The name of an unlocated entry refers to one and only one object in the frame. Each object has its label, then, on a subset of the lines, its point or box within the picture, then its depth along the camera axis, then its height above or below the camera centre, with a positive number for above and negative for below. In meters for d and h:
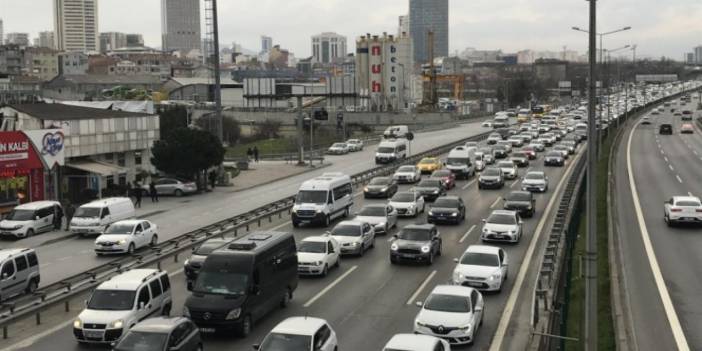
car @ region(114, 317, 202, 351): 15.38 -4.03
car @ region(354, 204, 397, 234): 32.88 -3.93
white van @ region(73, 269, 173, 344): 18.06 -4.17
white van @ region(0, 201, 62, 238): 34.97 -4.10
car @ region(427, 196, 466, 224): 35.12 -3.98
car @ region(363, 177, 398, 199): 45.03 -3.81
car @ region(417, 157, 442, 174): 57.03 -3.26
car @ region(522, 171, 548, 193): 45.59 -3.66
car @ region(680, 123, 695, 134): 95.75 -1.75
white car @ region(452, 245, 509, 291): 22.56 -4.18
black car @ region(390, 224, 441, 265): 26.72 -4.10
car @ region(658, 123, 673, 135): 93.83 -1.74
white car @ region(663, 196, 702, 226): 32.56 -3.83
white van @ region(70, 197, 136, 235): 34.81 -3.94
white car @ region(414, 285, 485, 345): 17.69 -4.30
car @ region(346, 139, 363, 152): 82.06 -2.58
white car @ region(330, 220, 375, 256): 28.30 -4.05
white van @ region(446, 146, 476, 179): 53.28 -2.95
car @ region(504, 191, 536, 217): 36.66 -3.84
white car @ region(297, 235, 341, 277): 25.19 -4.16
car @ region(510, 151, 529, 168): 61.41 -3.19
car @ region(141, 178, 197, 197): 50.25 -3.92
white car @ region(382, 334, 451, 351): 14.83 -4.05
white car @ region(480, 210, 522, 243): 30.19 -4.05
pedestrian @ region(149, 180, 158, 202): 47.47 -3.98
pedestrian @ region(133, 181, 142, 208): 45.28 -3.94
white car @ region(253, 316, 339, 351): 15.37 -4.06
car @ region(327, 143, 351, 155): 79.38 -2.85
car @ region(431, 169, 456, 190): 47.75 -3.46
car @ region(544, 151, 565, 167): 61.34 -3.24
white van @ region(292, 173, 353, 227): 34.97 -3.50
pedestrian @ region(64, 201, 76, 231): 38.09 -4.10
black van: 18.31 -3.83
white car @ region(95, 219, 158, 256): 29.83 -4.17
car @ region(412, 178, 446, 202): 42.53 -3.68
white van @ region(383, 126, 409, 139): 93.50 -1.56
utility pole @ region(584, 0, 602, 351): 13.52 -1.62
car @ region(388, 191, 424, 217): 37.38 -3.86
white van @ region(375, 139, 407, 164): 64.38 -2.66
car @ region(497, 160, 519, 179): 53.00 -3.36
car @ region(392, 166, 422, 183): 51.47 -3.51
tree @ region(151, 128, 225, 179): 50.31 -1.86
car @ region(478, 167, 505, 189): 47.66 -3.60
